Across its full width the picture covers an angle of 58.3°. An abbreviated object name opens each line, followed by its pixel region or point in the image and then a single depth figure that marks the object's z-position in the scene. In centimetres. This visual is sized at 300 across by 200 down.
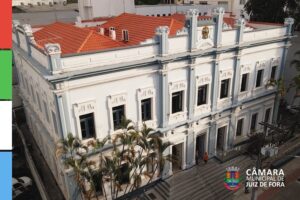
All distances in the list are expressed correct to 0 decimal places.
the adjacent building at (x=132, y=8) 3997
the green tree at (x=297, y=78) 2619
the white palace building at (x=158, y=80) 1723
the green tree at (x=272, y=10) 3438
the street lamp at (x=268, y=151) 1693
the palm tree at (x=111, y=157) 1620
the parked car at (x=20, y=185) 2284
